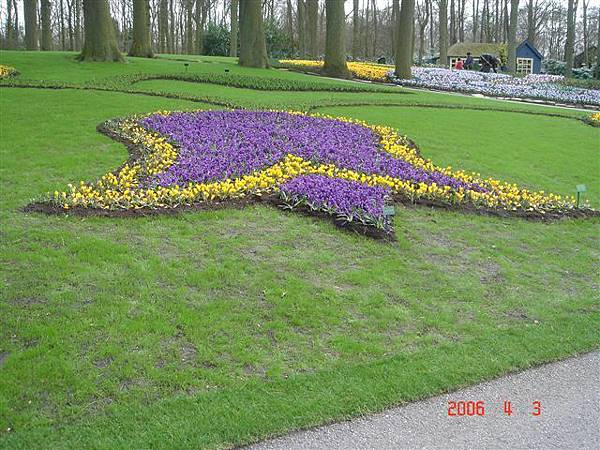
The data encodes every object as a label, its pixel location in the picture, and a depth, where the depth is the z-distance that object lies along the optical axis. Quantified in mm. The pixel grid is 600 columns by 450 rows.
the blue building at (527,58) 44594
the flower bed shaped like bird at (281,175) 6695
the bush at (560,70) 36662
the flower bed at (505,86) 23312
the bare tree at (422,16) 47438
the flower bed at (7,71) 16111
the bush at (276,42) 38500
